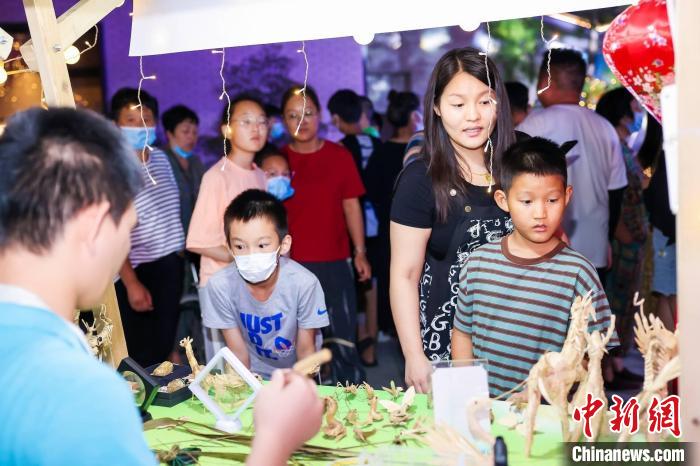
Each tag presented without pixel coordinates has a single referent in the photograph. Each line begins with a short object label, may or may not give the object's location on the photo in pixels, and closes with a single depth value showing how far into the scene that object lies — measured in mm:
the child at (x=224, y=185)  3379
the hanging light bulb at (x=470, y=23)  1838
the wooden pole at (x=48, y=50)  2080
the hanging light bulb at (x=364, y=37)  1883
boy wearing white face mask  2650
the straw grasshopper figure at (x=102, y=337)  2124
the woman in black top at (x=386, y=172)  4754
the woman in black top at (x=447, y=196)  2193
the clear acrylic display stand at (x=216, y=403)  1854
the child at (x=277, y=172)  3859
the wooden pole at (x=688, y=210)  1139
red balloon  1509
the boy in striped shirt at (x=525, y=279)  2102
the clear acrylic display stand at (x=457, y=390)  1604
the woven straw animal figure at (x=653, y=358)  1515
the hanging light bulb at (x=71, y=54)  2129
